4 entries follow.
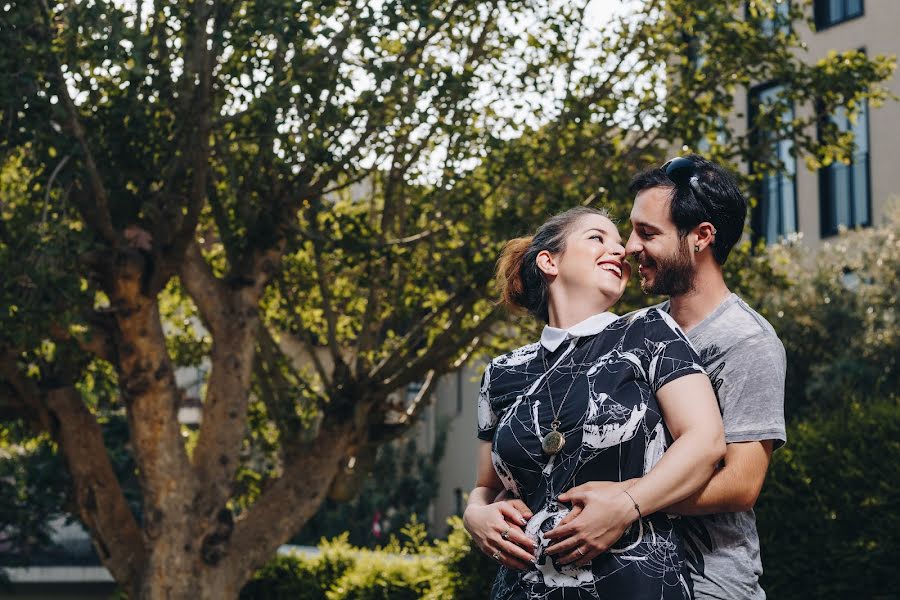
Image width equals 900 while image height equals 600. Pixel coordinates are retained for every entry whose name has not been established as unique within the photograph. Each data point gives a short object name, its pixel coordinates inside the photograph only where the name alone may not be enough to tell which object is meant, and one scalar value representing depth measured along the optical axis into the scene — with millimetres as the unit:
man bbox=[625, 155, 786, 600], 2992
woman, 2875
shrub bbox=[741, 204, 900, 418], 17297
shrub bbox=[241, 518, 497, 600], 11586
